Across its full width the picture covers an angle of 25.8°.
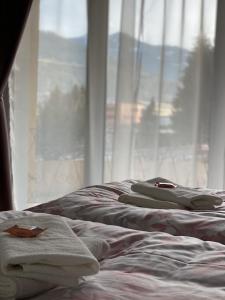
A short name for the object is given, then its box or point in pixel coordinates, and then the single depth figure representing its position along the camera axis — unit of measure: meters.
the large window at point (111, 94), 3.19
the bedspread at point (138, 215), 1.61
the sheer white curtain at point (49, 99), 3.21
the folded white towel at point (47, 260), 0.97
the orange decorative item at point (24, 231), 1.11
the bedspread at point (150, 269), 1.00
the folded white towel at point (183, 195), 1.93
